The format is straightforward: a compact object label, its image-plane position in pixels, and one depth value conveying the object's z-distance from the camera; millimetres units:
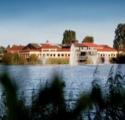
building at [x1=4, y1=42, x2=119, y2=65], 80537
